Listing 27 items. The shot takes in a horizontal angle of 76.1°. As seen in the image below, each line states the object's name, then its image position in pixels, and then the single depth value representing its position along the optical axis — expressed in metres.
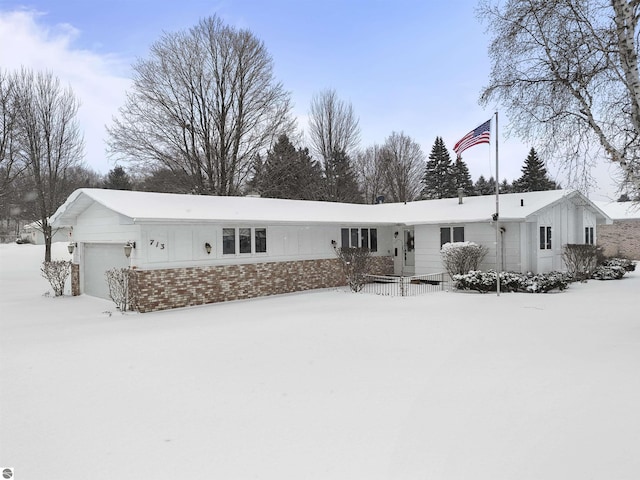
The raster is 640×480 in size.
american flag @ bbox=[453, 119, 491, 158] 12.71
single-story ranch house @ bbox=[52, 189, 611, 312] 11.48
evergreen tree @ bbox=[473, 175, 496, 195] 43.63
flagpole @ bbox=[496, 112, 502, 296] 13.07
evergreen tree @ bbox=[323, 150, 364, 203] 30.70
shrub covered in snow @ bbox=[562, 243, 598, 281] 16.25
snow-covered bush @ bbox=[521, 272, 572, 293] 13.42
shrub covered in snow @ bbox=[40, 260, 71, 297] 14.44
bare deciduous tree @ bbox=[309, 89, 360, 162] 30.53
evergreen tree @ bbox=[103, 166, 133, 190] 42.59
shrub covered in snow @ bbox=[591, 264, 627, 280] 16.94
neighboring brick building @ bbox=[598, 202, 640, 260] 26.73
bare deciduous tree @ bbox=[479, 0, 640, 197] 8.50
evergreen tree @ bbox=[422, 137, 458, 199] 38.41
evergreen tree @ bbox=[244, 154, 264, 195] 25.73
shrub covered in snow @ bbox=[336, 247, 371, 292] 14.86
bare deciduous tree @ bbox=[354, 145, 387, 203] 37.01
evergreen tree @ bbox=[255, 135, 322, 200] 25.91
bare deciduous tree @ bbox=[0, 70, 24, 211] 17.30
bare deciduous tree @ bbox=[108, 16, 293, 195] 22.97
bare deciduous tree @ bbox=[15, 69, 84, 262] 19.66
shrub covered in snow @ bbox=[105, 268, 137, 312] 10.95
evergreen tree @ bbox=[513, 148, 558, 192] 39.09
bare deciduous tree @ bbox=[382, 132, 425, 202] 37.34
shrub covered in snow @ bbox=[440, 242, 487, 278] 15.10
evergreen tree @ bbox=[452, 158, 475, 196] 40.28
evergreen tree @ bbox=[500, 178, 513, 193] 44.07
